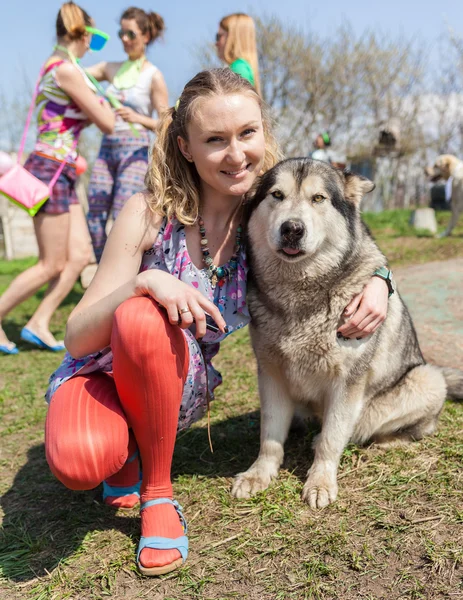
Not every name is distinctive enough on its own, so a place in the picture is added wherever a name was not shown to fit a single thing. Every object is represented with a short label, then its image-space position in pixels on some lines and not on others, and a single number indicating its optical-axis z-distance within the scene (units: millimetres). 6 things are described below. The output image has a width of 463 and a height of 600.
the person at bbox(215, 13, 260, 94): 4152
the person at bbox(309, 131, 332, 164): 9223
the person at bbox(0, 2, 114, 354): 4113
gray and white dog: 2152
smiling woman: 1761
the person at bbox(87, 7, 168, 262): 4312
